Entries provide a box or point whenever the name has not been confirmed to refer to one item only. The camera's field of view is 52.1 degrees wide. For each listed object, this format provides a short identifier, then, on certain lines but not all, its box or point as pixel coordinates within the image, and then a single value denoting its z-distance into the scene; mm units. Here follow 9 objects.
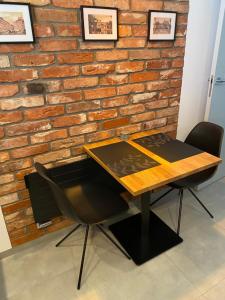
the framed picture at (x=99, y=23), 1417
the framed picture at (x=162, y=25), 1655
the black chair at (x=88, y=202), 1289
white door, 1823
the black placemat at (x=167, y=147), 1540
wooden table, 1278
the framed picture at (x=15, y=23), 1207
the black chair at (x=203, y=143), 1779
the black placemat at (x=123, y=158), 1382
